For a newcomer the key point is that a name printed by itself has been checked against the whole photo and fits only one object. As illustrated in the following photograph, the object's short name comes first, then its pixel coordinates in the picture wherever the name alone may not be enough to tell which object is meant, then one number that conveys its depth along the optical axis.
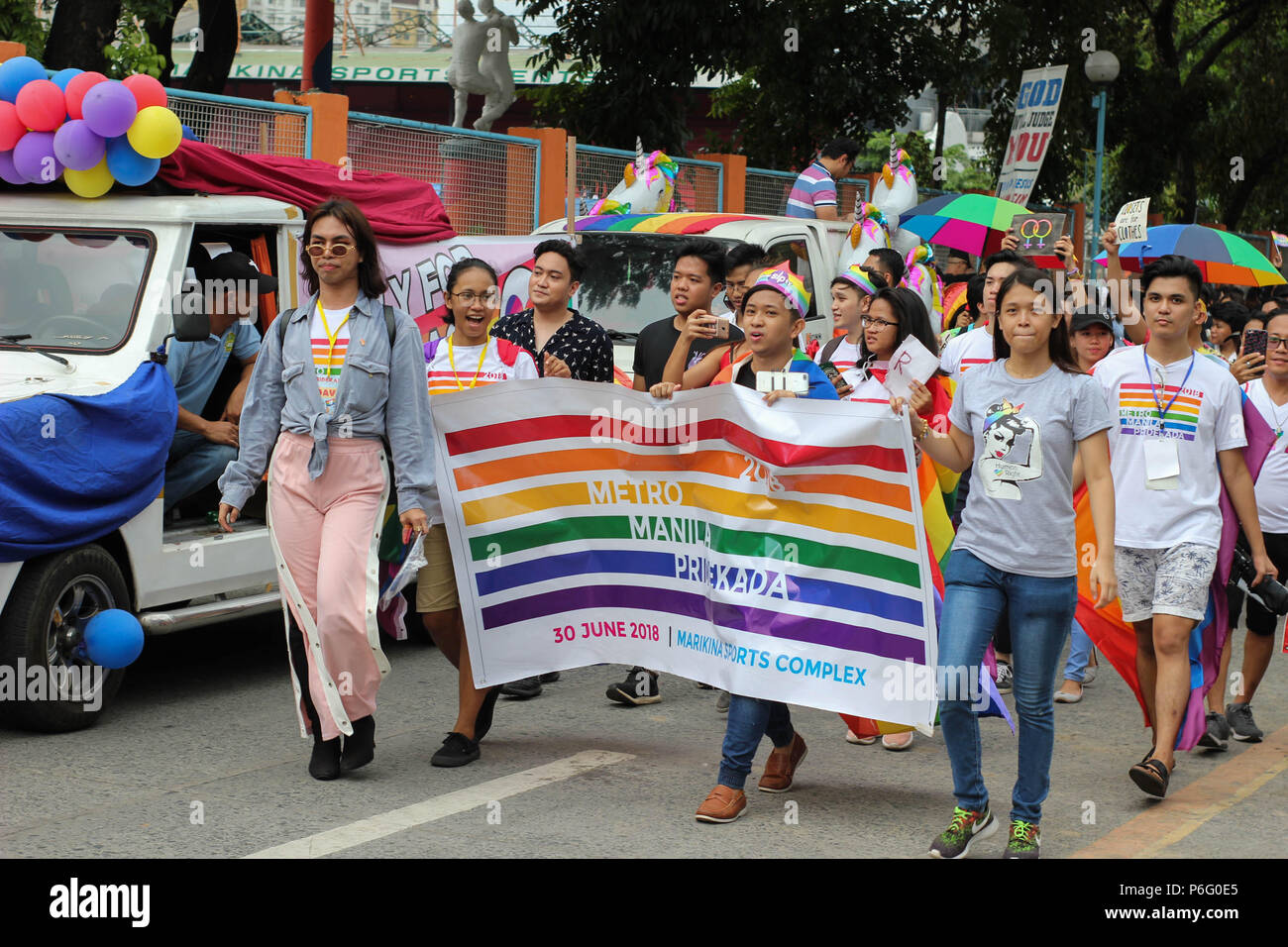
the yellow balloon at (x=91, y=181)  7.23
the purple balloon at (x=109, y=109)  7.04
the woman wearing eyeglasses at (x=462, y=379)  6.43
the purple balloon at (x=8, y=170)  7.25
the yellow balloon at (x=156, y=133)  7.12
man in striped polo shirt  12.70
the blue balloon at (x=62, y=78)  7.35
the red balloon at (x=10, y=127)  7.19
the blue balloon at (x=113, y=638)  6.55
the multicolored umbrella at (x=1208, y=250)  13.98
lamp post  21.34
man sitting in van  7.31
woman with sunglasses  5.94
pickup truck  10.22
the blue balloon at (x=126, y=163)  7.21
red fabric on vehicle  7.56
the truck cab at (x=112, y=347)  6.59
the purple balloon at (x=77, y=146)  7.05
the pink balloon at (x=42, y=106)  7.13
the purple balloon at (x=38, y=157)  7.16
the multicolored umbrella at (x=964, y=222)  14.33
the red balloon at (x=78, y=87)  7.17
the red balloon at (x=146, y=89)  7.29
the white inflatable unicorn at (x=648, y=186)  13.28
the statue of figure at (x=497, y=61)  18.78
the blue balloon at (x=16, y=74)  7.30
